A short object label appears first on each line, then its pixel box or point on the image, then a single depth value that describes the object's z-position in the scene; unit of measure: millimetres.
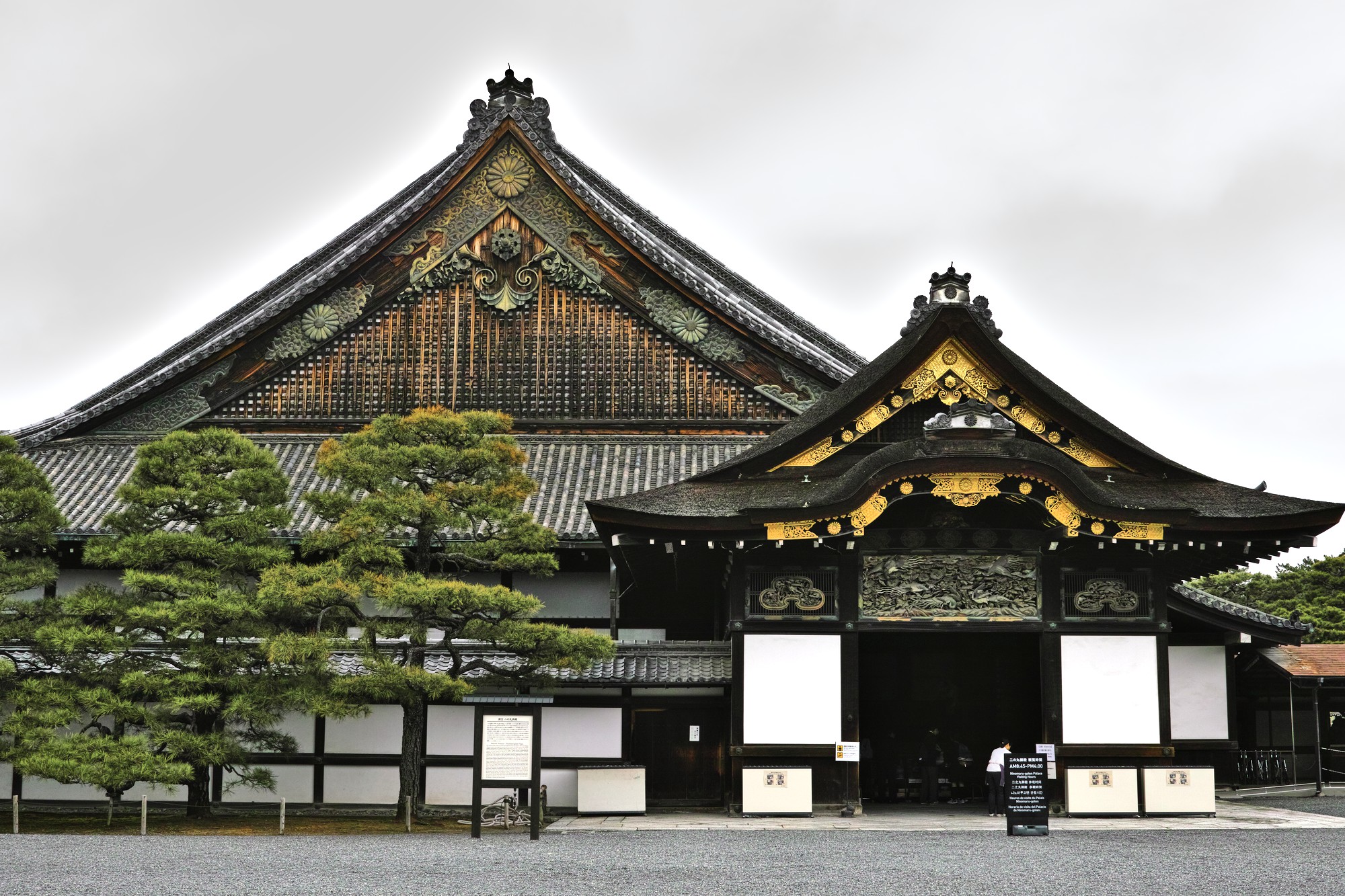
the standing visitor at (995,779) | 19328
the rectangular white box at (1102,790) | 18188
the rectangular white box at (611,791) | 19359
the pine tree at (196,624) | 18141
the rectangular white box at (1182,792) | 18234
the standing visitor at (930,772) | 22359
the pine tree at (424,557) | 17844
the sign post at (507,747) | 16531
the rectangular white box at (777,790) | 18203
